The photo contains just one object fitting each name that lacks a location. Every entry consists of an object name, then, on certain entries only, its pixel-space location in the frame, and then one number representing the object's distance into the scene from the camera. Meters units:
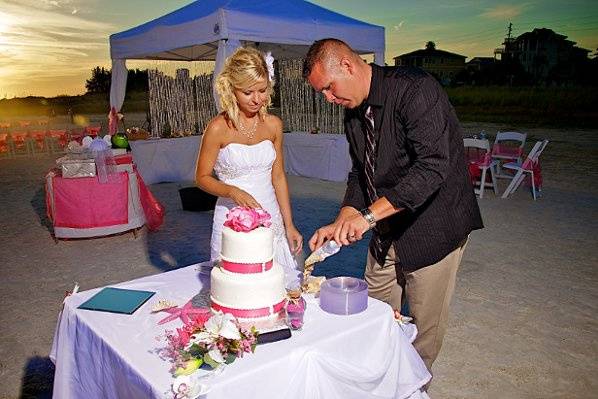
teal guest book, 2.06
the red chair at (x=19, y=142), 17.11
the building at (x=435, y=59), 74.94
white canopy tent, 7.51
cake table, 1.60
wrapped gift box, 6.16
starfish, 1.91
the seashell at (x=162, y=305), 2.05
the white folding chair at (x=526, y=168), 8.84
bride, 2.83
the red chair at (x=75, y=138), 13.63
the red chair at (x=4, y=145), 16.70
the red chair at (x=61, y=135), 16.80
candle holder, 1.85
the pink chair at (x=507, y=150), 9.63
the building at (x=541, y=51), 58.06
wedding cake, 1.74
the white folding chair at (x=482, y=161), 8.89
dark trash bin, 8.12
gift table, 6.25
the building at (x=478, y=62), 69.38
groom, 2.11
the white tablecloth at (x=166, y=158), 10.42
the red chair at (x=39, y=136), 17.42
